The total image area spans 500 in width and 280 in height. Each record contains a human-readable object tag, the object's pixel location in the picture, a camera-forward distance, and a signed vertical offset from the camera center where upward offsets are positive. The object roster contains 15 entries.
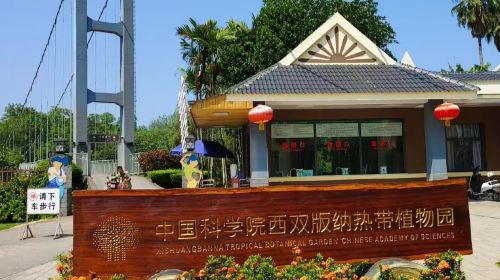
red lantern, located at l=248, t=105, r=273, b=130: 9.96 +1.16
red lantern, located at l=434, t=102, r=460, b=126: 10.50 +1.17
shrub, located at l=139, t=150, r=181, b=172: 25.55 +0.57
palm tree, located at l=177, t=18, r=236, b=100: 20.98 +5.47
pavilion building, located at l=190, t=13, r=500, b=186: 11.24 +1.15
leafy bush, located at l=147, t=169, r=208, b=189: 21.03 -0.31
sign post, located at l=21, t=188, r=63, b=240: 9.89 -0.57
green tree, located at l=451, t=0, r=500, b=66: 29.47 +9.35
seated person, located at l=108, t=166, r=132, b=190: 10.81 -0.16
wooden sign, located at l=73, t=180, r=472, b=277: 3.69 -0.47
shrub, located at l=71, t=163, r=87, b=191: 16.08 -0.16
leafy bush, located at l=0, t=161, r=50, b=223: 13.27 -0.59
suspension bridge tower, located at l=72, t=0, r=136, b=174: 31.36 +6.50
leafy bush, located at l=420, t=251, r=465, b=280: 3.79 -0.86
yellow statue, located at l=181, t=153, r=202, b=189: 12.49 +0.04
